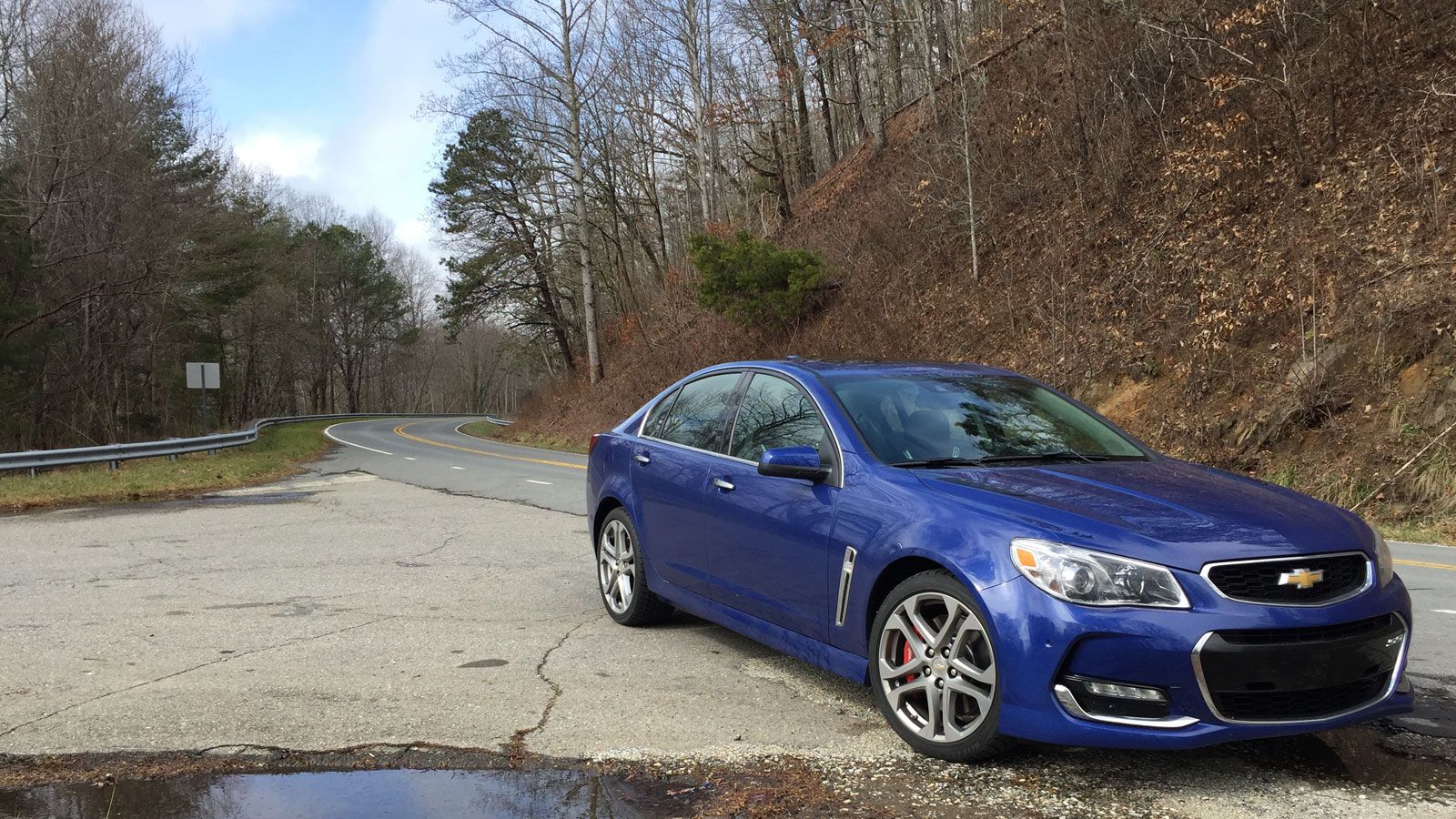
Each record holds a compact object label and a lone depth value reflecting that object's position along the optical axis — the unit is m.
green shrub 24.83
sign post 29.12
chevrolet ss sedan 3.56
